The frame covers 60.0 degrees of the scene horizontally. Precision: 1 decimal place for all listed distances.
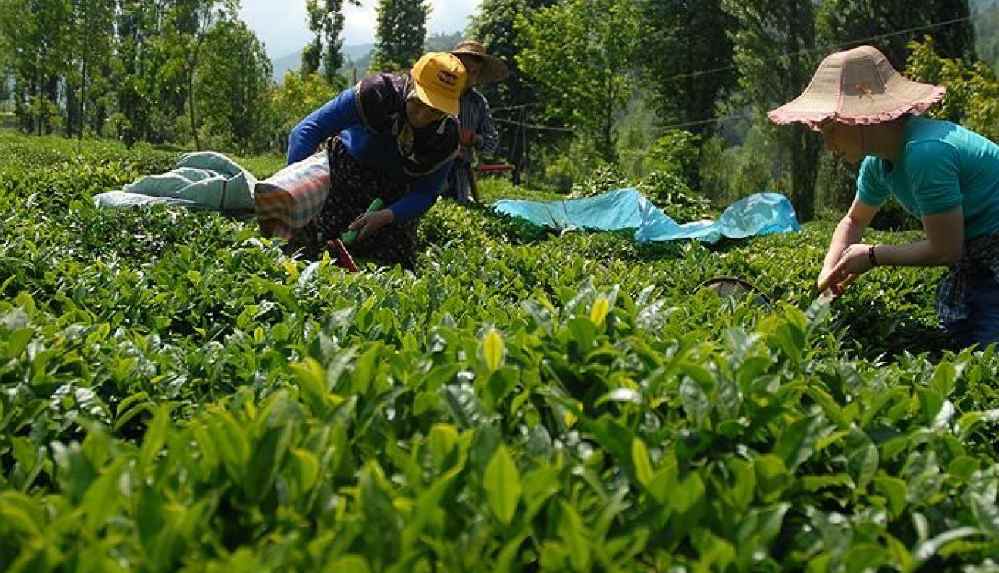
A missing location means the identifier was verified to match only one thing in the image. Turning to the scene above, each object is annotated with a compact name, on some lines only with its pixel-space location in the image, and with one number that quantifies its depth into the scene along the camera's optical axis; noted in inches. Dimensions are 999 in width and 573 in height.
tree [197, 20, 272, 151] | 1348.4
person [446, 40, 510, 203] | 286.0
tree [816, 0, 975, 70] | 1000.2
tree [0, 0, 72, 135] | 865.5
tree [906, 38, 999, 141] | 676.1
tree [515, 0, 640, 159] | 1043.3
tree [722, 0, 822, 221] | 1039.0
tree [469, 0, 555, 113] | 1343.5
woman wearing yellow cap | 177.3
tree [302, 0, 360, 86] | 1683.1
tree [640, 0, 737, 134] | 1364.4
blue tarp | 384.5
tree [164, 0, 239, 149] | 852.0
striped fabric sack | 174.7
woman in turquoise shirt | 130.4
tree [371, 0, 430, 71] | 1770.4
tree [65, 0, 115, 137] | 880.9
